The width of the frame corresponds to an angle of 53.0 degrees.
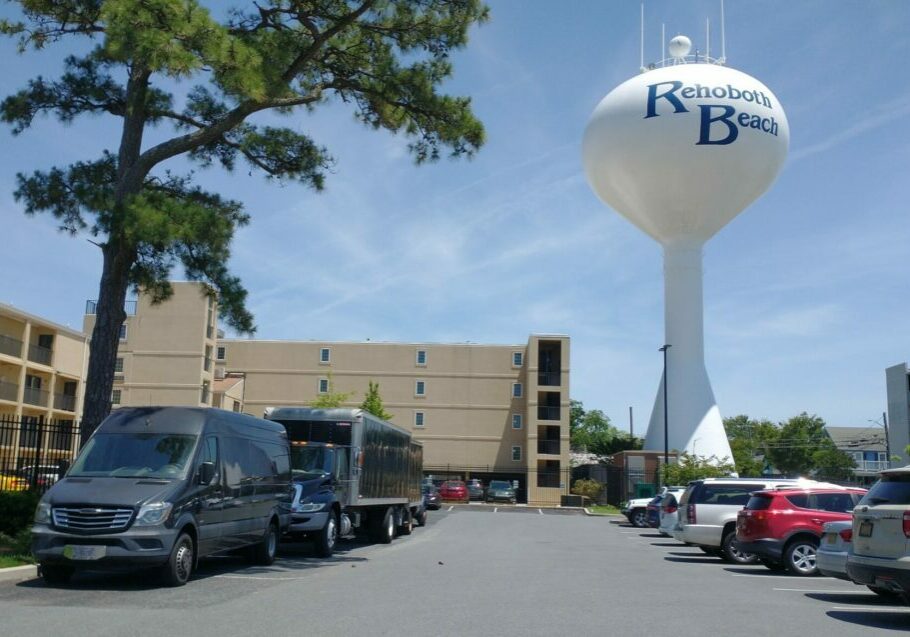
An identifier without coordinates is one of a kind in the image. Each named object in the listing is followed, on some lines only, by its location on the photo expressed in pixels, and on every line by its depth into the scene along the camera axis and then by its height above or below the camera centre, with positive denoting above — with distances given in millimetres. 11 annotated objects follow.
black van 11281 -367
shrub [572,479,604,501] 62656 -467
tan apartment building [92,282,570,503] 68000 +6775
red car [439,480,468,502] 58031 -833
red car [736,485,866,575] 15953 -585
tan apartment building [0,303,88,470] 46281 +5231
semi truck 17500 +40
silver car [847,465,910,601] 9984 -512
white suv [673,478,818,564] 18859 -519
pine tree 15414 +7059
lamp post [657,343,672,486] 49062 +2394
